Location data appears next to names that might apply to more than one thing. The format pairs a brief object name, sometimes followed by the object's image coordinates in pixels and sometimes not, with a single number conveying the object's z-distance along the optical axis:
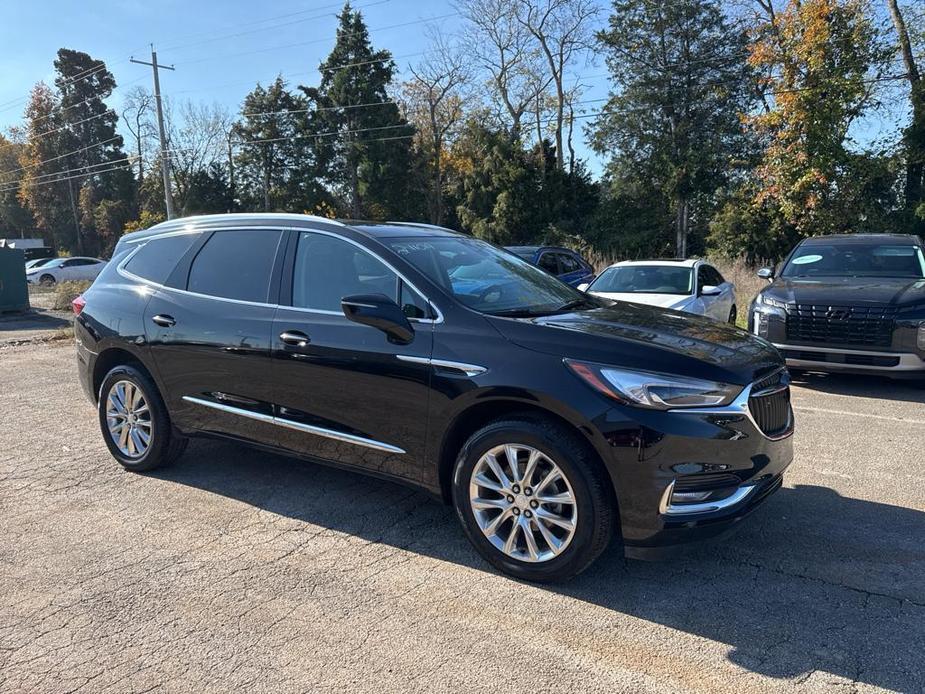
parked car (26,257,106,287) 31.33
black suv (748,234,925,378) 6.88
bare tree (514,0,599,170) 39.38
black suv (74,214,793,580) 3.06
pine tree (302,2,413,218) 42.81
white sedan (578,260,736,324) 9.93
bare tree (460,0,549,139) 40.42
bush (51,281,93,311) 18.95
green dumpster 17.73
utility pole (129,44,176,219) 31.52
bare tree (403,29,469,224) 43.78
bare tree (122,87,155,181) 53.50
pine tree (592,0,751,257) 33.25
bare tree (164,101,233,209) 49.47
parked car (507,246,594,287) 13.82
